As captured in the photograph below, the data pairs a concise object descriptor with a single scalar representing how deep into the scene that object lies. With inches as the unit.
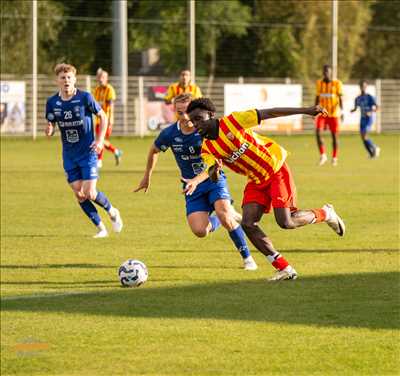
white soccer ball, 527.2
